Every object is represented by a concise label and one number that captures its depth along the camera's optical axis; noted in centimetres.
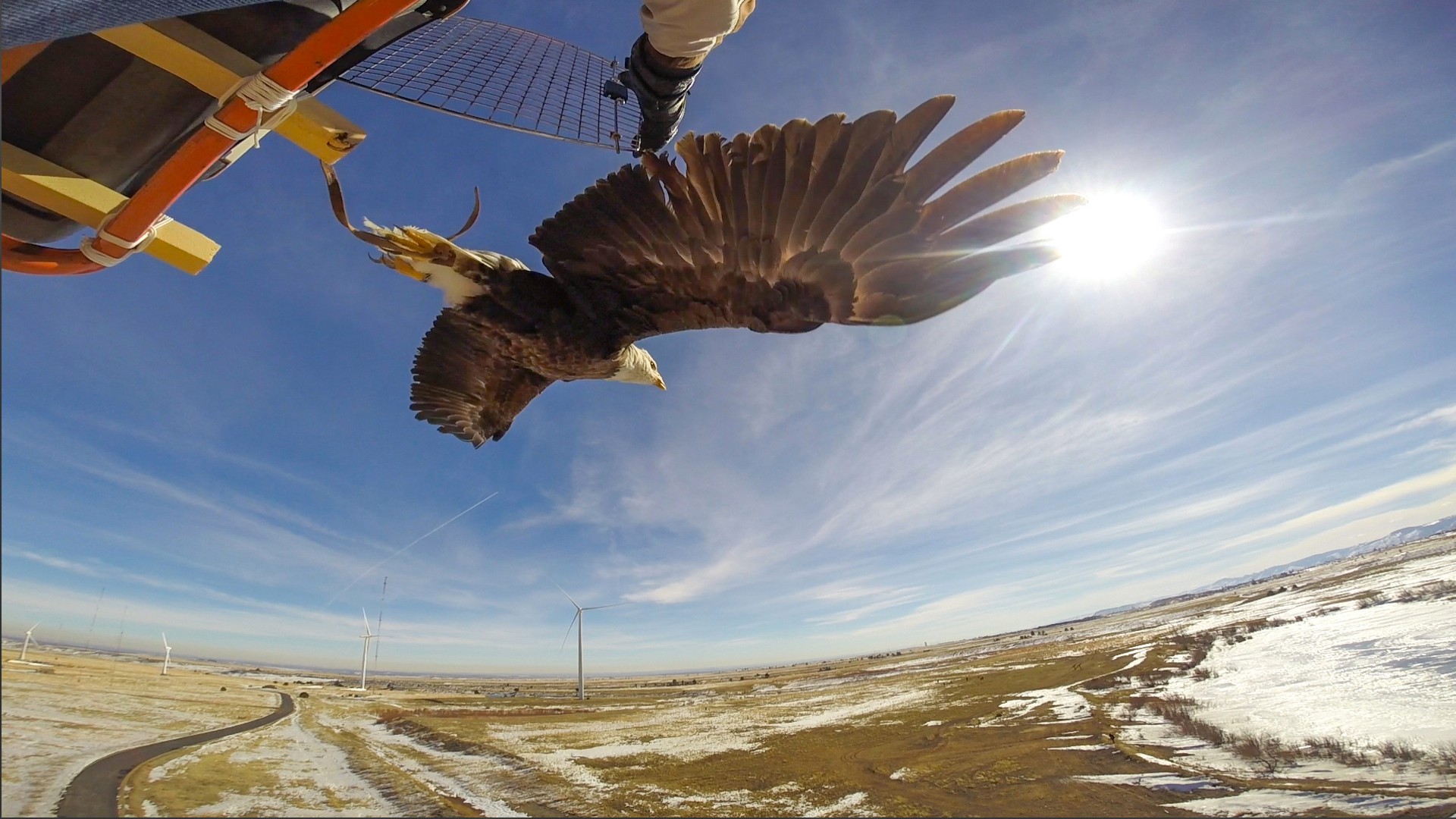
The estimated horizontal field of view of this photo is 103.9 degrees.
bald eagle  213
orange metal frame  138
